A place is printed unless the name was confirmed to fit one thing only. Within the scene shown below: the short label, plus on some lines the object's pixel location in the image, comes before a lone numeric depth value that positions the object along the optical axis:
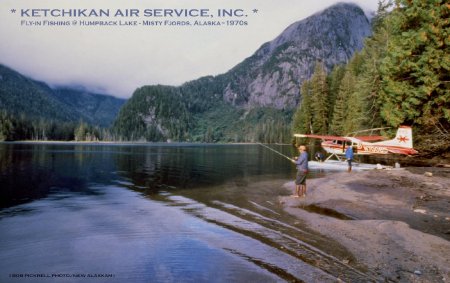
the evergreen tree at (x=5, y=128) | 178.09
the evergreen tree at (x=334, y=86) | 83.36
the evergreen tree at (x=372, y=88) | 42.88
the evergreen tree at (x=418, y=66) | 26.34
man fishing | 17.09
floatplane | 29.50
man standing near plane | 29.74
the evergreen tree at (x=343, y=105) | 69.75
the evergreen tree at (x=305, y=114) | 89.12
